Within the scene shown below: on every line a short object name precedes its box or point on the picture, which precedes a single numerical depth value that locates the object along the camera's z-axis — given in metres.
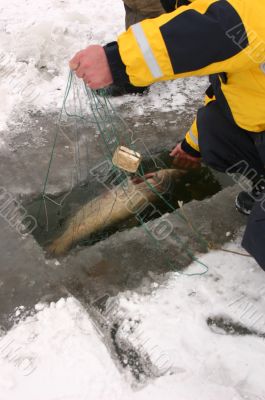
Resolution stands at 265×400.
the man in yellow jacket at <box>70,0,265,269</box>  1.47
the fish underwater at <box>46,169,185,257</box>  2.75
